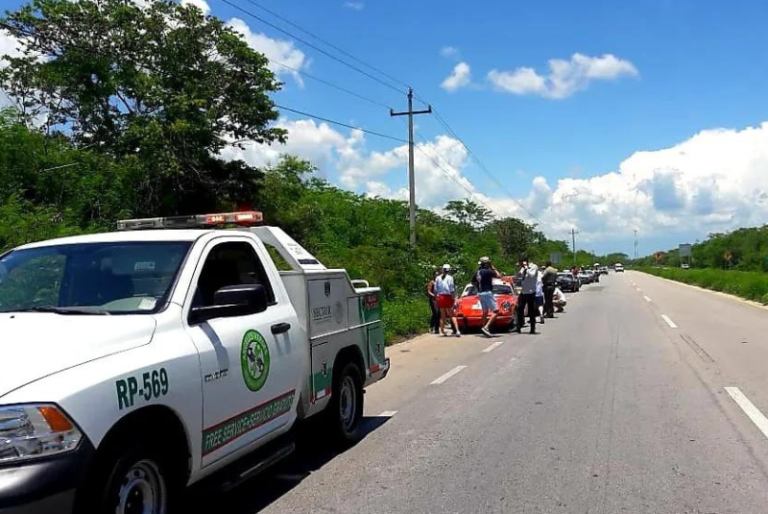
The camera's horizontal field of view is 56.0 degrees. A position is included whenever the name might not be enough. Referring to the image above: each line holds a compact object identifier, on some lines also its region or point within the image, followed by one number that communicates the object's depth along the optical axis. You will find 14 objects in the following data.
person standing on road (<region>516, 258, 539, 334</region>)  17.75
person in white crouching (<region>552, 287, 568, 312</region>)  26.48
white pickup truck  3.26
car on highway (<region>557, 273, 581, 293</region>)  50.69
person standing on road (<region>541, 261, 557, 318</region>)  23.92
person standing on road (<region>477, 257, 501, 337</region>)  17.30
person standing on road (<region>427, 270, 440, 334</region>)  18.92
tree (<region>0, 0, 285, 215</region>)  27.67
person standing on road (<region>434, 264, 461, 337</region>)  18.31
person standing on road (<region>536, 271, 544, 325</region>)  18.50
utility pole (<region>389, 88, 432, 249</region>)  32.56
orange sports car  18.92
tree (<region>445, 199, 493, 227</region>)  67.38
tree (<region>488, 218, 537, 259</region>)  72.81
